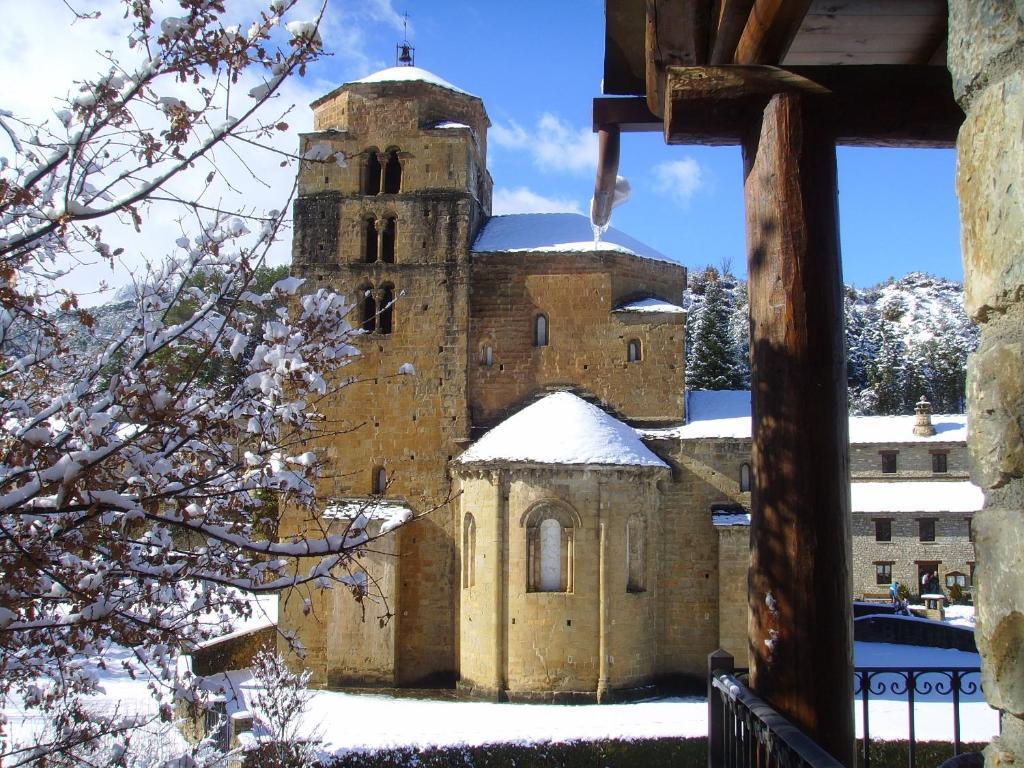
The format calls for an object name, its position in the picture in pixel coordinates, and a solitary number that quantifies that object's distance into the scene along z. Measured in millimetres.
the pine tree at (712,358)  45469
